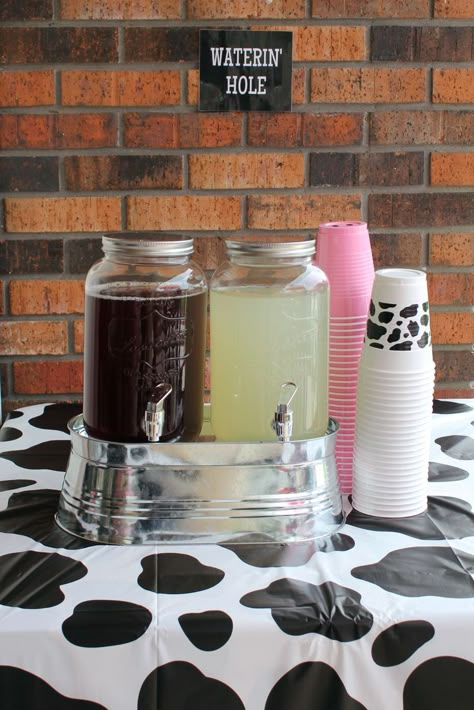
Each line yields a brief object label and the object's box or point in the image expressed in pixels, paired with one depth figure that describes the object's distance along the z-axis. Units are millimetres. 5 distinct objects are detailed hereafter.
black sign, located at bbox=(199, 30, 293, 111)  1801
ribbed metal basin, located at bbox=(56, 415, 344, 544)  1062
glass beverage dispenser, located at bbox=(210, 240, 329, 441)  1091
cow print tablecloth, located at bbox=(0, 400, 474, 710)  883
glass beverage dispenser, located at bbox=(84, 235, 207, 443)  1074
